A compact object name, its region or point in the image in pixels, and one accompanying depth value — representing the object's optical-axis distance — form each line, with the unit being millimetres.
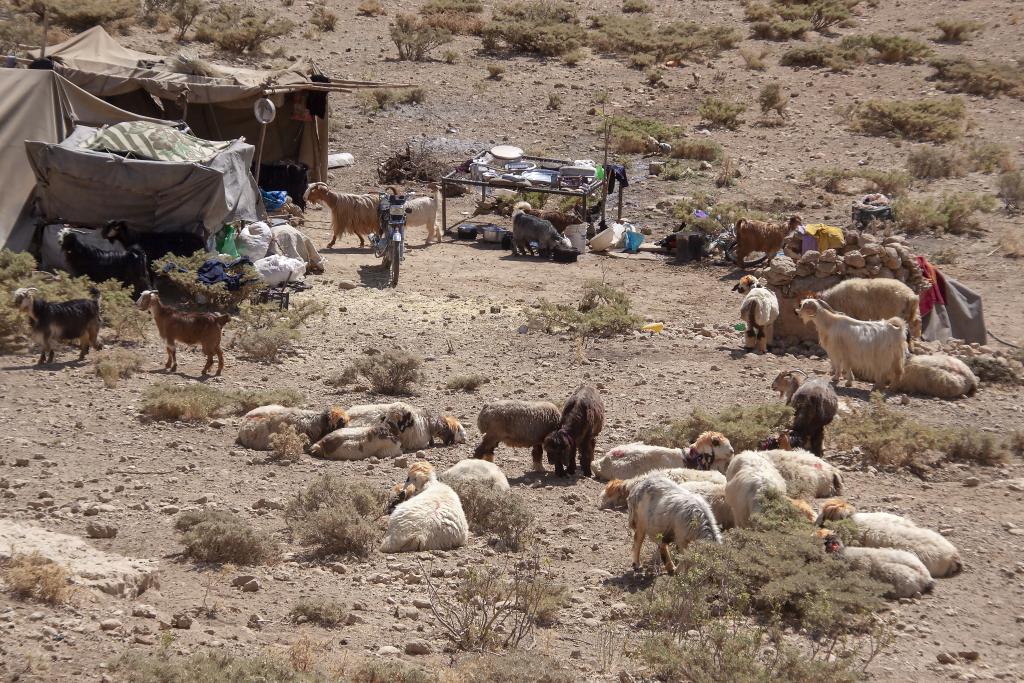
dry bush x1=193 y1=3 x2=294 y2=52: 55125
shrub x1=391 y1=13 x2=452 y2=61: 57375
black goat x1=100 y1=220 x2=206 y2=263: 28219
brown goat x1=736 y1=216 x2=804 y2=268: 34875
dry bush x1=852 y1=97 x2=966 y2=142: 49344
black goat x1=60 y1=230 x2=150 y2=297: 27344
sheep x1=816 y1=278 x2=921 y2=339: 27109
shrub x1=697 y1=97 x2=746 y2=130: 50375
